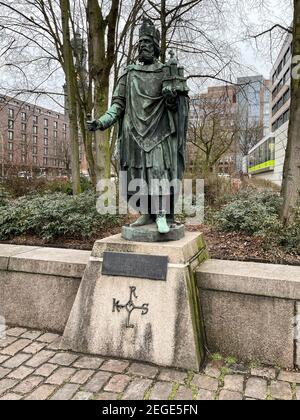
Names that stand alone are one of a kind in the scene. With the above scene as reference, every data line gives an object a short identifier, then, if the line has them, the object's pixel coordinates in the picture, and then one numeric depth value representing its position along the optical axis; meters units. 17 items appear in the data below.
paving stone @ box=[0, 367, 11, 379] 3.23
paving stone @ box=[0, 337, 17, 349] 3.87
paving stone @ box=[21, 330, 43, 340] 4.08
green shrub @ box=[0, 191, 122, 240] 7.11
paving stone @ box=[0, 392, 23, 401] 2.87
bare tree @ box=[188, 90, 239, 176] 23.89
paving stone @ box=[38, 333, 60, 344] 4.00
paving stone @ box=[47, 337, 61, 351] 3.79
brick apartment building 61.62
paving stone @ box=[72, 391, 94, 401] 2.86
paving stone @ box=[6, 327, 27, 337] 4.17
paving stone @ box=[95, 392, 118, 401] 2.86
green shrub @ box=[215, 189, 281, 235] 6.53
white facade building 36.16
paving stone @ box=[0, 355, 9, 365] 3.50
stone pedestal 3.38
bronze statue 3.85
